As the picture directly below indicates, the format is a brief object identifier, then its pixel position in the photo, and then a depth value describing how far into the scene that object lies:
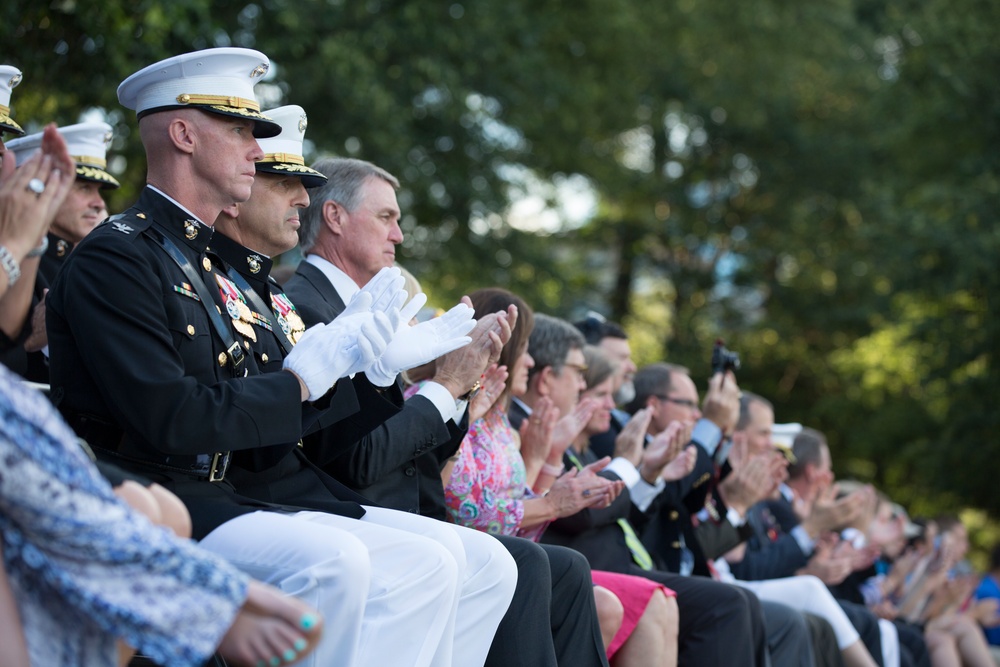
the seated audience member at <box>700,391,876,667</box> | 6.86
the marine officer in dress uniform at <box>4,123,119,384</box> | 4.43
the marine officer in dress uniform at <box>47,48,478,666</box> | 3.07
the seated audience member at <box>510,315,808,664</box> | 5.54
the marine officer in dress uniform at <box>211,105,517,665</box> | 3.71
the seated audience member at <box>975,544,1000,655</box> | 10.94
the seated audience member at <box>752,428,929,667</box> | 7.72
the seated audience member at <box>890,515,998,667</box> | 9.05
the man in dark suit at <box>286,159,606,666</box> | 4.12
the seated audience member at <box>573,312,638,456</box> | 6.84
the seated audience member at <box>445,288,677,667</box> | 4.85
